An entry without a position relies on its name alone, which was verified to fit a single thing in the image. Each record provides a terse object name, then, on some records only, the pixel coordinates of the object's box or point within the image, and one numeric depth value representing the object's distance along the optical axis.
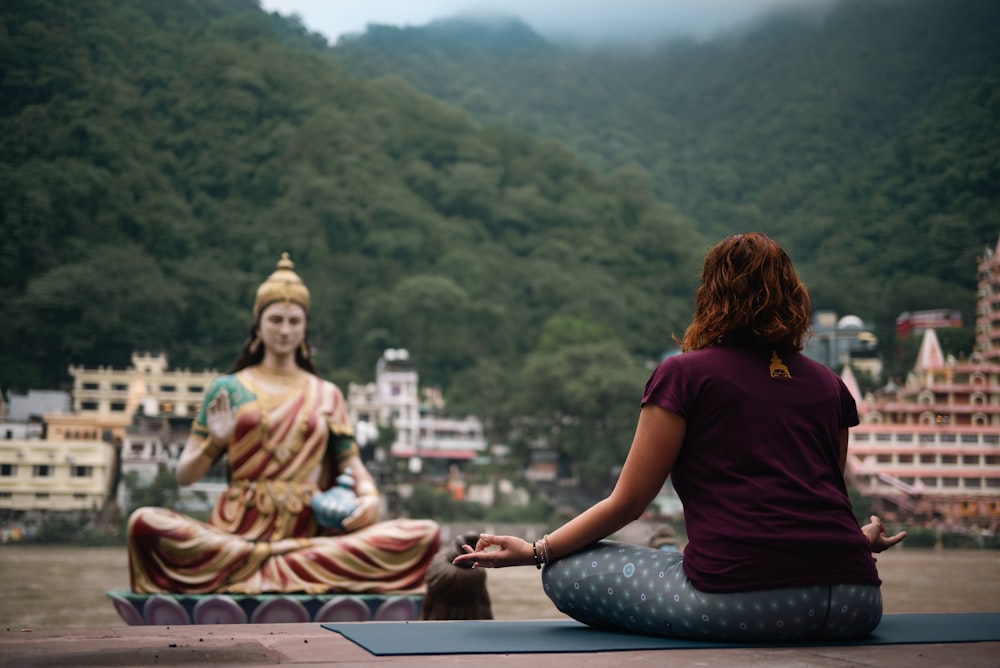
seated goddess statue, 5.62
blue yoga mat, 1.75
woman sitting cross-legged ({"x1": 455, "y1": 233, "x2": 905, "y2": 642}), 1.84
